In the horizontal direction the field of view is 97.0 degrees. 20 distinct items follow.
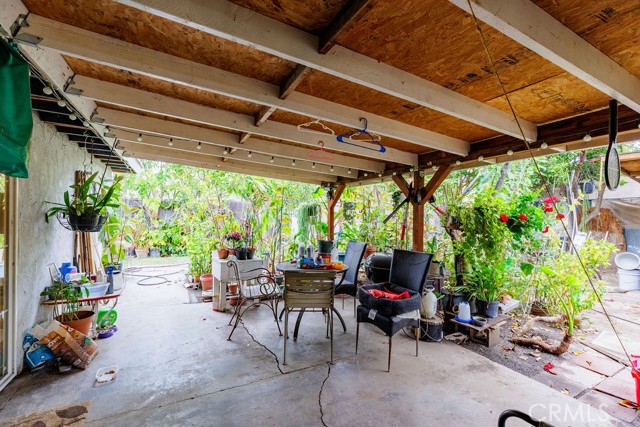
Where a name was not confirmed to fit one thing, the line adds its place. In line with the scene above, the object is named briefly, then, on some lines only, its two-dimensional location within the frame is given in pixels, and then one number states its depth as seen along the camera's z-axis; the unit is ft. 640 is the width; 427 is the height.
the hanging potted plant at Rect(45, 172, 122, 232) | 8.57
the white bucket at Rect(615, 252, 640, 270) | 19.62
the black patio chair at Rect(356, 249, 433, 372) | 8.46
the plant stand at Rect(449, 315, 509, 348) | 10.53
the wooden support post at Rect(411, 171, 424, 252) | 13.00
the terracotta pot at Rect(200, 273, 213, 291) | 17.24
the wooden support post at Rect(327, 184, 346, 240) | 19.25
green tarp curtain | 3.84
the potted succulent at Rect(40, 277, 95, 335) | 8.85
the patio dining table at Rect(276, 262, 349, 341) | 10.59
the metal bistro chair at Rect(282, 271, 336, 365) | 8.93
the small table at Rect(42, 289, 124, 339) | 8.88
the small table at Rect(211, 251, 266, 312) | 13.32
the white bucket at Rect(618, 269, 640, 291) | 19.49
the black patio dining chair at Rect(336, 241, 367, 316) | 12.17
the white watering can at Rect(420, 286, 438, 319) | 10.87
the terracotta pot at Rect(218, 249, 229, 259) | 14.20
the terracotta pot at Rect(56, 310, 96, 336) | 9.02
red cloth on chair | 9.21
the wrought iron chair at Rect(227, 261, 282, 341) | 11.02
